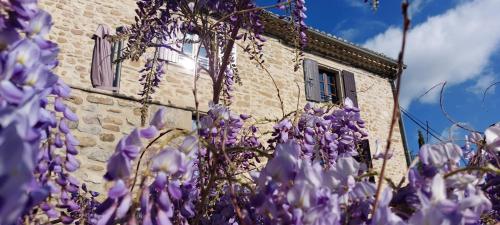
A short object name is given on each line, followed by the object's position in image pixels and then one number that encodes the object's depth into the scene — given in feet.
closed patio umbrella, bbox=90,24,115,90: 22.90
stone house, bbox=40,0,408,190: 17.90
